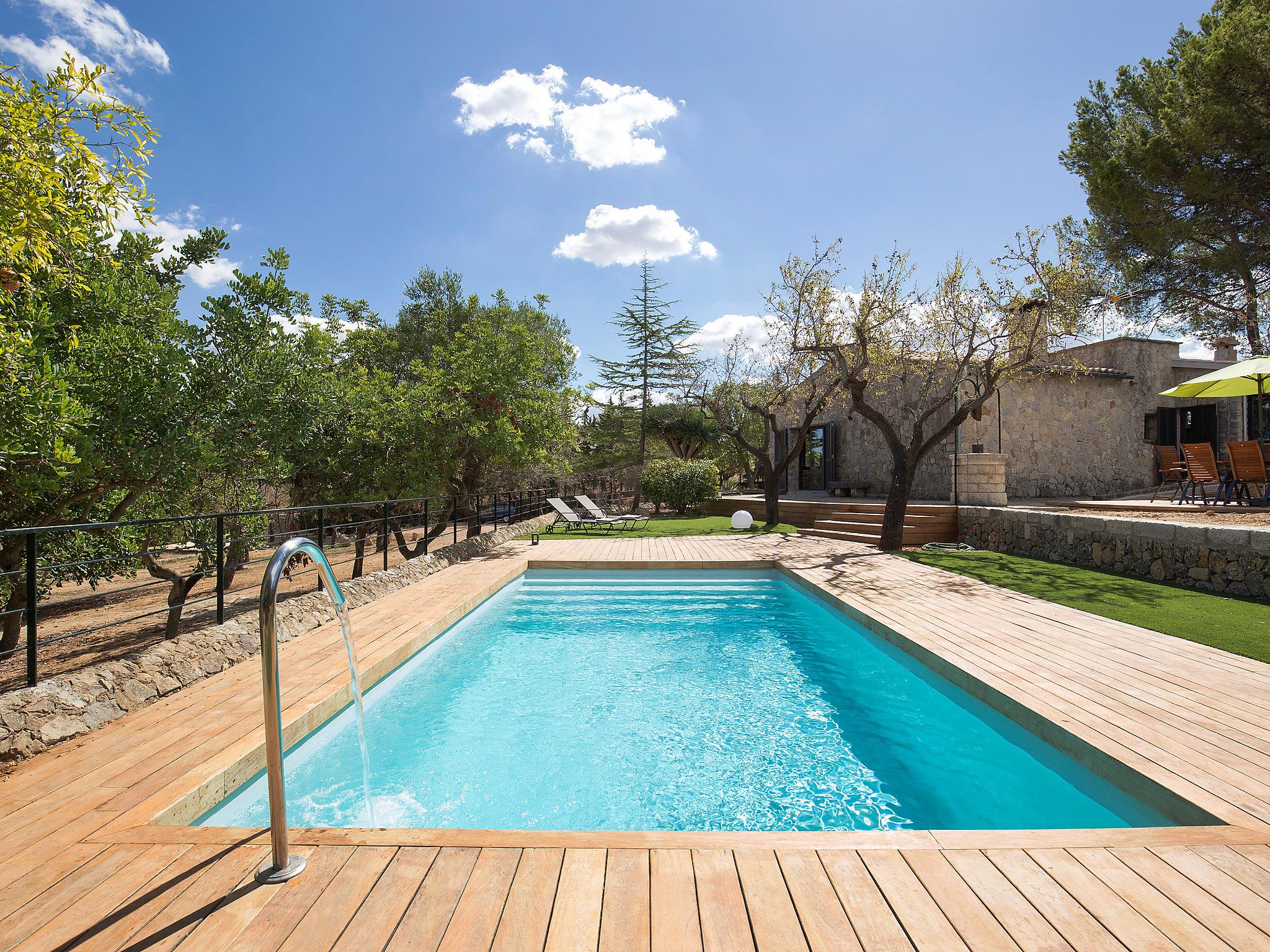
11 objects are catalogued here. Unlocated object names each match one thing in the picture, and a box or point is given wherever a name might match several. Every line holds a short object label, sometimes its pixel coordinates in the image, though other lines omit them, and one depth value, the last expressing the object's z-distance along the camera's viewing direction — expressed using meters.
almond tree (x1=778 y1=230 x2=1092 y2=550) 9.34
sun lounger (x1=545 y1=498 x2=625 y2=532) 13.10
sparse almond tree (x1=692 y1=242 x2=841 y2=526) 12.05
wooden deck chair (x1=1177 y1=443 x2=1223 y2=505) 8.45
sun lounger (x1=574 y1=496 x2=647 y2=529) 13.63
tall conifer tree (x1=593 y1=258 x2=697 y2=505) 26.27
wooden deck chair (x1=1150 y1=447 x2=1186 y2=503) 10.44
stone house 12.61
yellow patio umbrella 7.95
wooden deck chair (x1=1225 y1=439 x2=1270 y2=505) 7.51
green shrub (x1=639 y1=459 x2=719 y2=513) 17.81
